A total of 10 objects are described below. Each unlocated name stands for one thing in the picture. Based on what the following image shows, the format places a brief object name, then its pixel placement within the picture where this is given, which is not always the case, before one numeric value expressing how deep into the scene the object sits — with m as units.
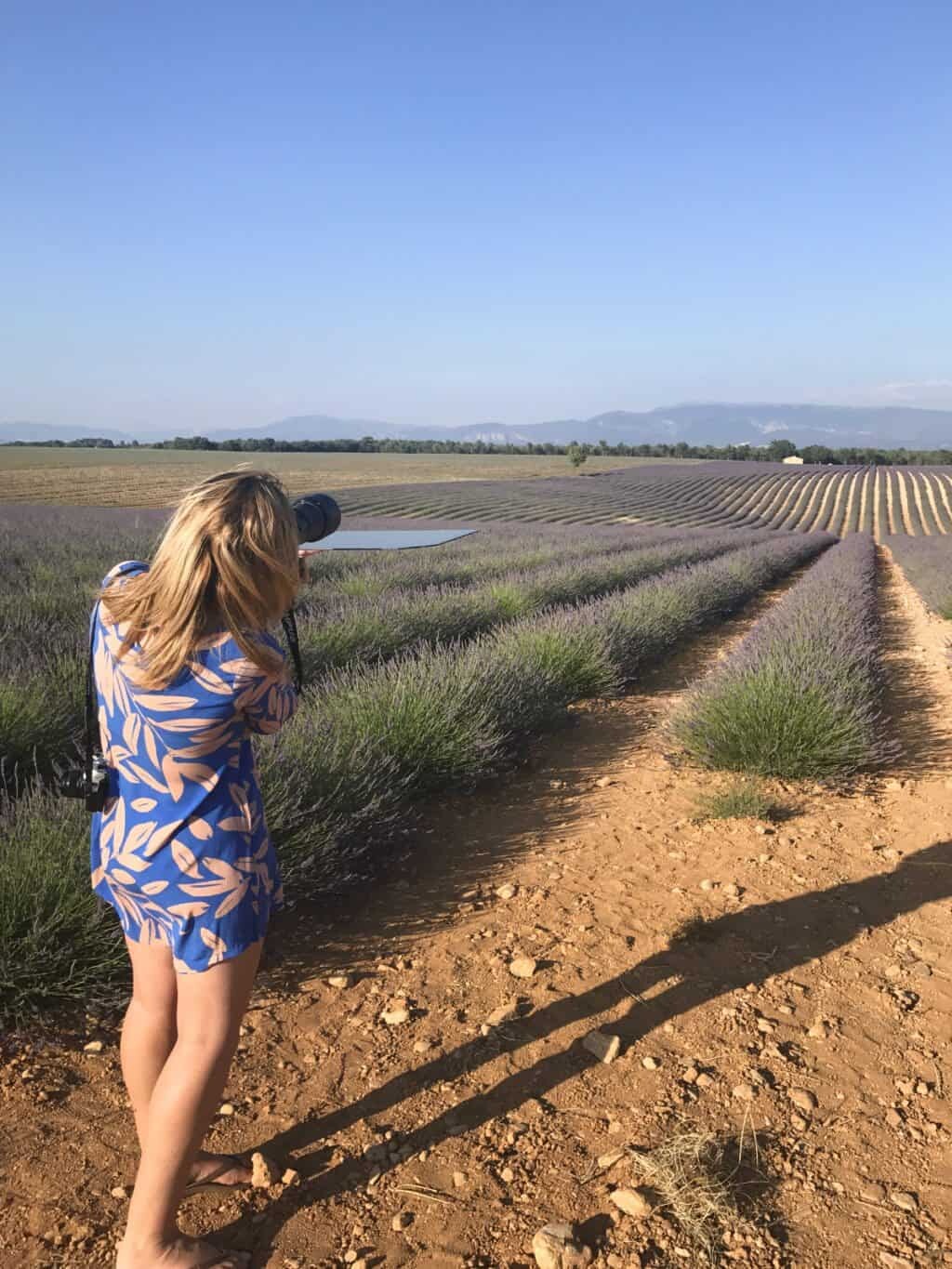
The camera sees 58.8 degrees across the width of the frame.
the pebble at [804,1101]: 2.15
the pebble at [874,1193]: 1.85
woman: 1.43
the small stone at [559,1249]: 1.67
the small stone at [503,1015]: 2.51
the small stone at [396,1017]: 2.50
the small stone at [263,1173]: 1.88
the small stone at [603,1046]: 2.34
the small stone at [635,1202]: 1.80
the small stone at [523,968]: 2.76
